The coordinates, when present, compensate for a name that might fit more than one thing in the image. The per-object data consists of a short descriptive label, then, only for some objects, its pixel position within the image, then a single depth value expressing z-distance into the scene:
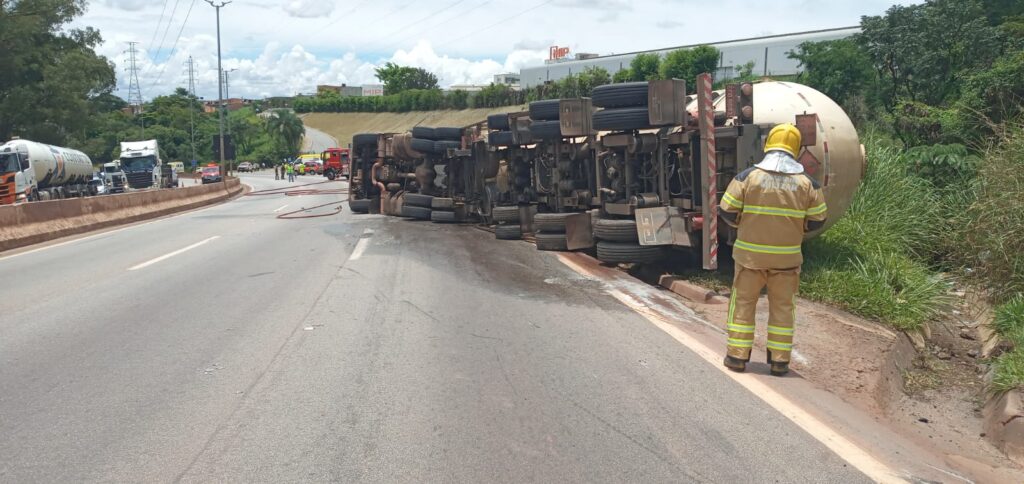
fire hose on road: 23.09
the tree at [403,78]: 153.38
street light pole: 50.66
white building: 70.00
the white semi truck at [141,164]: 49.50
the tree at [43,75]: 55.94
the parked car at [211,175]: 65.72
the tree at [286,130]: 117.31
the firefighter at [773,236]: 5.73
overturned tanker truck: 8.92
